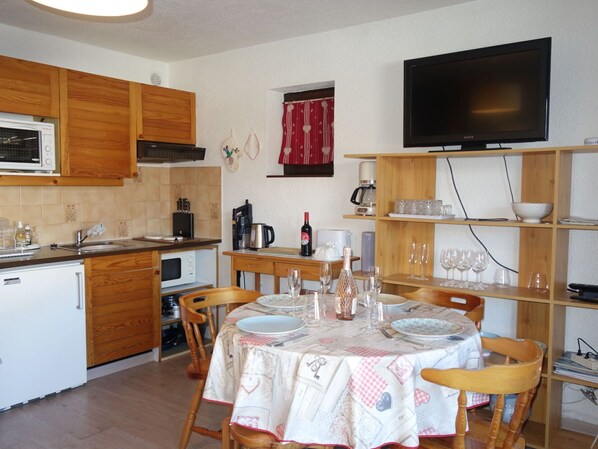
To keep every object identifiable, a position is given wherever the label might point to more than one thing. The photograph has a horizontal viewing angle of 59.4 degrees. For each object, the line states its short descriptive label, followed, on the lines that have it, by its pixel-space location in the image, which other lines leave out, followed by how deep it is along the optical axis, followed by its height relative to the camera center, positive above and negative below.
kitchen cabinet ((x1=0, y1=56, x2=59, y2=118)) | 3.31 +0.69
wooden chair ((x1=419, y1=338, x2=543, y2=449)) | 1.55 -0.55
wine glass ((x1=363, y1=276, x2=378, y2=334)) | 2.01 -0.40
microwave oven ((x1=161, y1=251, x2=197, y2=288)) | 4.12 -0.59
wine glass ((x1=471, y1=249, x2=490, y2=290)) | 2.89 -0.36
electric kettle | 4.02 -0.30
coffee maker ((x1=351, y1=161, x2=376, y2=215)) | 3.36 +0.05
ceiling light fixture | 1.80 +0.65
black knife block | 4.54 -0.26
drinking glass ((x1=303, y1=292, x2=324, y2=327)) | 2.09 -0.49
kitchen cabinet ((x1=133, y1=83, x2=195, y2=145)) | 4.12 +0.66
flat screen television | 2.71 +0.56
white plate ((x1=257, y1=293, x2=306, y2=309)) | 2.26 -0.48
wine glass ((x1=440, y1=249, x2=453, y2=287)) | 2.97 -0.36
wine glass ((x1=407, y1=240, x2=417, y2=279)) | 3.27 -0.38
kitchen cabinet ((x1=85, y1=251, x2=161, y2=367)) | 3.56 -0.79
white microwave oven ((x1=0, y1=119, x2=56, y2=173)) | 3.29 +0.31
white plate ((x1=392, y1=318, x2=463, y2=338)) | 1.88 -0.49
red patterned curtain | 3.96 +0.49
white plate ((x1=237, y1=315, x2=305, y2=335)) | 1.92 -0.49
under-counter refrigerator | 3.08 -0.85
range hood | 4.10 +0.35
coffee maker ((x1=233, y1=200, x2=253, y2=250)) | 4.11 -0.28
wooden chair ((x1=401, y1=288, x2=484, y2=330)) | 2.64 -0.52
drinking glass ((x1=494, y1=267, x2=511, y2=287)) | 2.99 -0.45
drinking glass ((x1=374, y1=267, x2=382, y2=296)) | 2.15 -0.34
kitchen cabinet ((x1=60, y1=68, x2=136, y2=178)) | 3.64 +0.49
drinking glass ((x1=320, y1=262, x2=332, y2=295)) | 2.25 -0.33
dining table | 1.67 -0.61
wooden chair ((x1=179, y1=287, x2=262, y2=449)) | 2.37 -0.58
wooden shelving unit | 2.62 -0.26
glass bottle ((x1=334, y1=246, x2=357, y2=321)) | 2.12 -0.40
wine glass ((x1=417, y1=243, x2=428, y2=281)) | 3.24 -0.37
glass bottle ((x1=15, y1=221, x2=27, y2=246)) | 3.65 -0.29
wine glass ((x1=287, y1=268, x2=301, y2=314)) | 2.26 -0.37
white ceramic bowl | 2.67 -0.06
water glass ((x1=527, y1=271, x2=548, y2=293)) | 2.87 -0.46
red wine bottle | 3.63 -0.30
